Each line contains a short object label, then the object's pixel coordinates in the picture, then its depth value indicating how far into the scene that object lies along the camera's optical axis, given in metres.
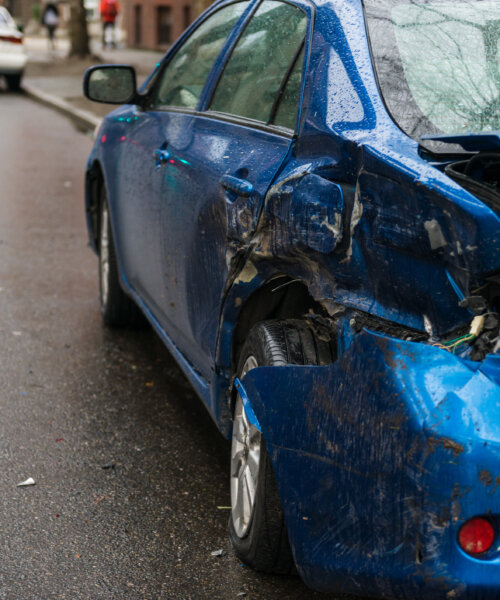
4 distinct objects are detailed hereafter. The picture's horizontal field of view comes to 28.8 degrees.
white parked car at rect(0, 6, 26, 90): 20.72
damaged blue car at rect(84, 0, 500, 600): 2.09
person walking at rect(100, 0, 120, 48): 36.34
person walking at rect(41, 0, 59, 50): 33.28
